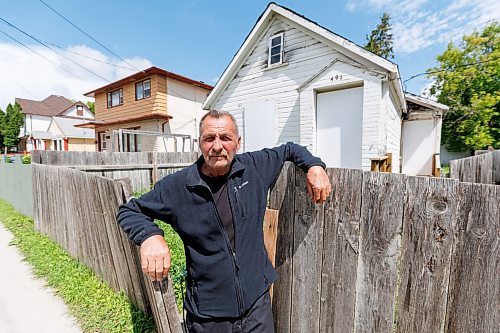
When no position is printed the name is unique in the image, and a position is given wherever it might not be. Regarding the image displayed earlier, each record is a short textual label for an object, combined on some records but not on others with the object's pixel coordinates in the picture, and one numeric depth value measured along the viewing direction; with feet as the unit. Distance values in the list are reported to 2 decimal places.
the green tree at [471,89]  69.10
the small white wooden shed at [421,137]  33.88
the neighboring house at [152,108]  50.24
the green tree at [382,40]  85.46
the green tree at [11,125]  132.57
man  4.98
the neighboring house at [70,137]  85.66
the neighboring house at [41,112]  141.28
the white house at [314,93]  23.17
